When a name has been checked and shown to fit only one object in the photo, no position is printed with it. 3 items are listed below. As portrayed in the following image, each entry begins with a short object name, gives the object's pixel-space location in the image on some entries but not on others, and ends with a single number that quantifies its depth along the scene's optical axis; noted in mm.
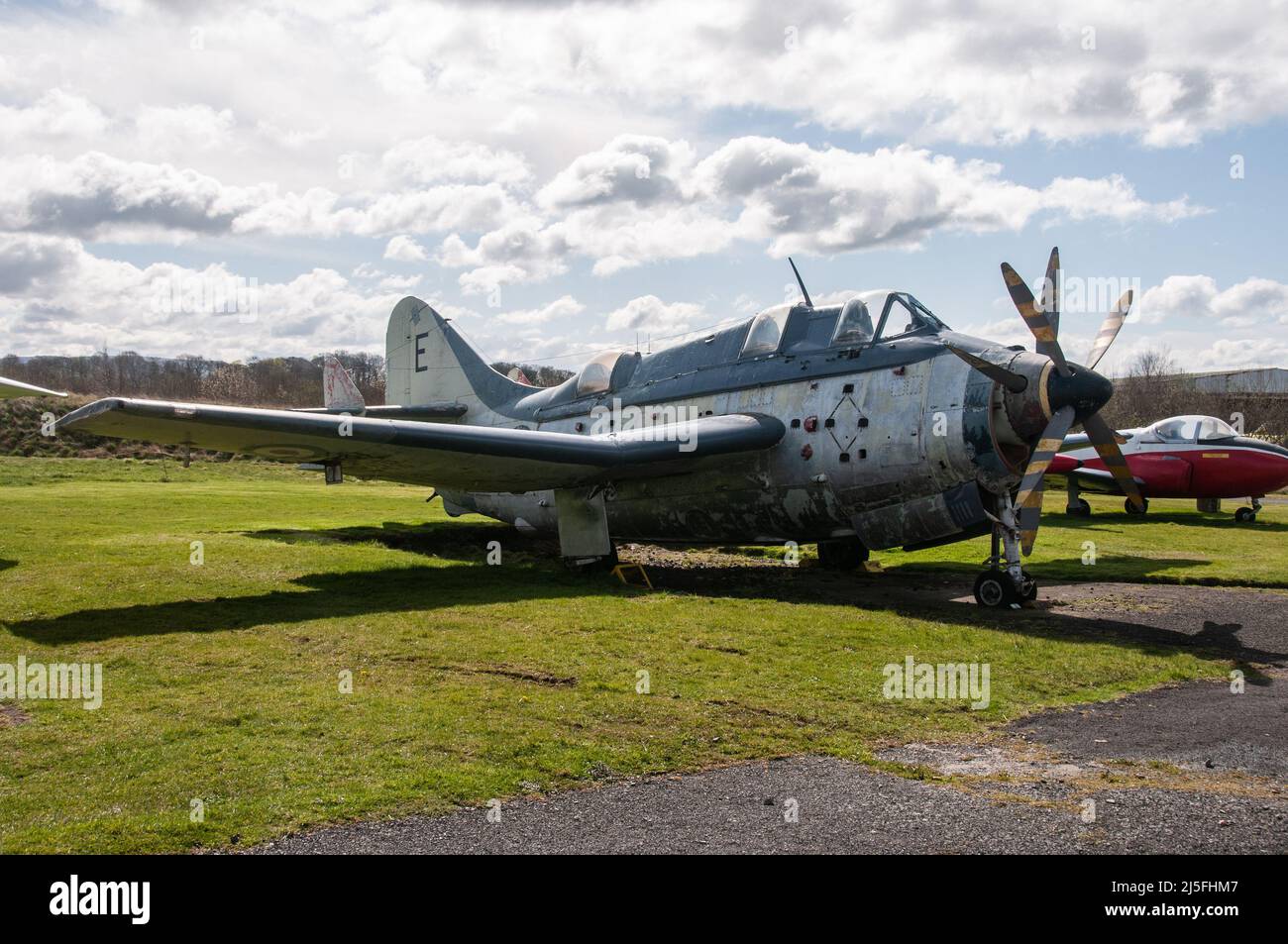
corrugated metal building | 98062
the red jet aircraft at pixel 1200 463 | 28062
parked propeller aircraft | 13352
